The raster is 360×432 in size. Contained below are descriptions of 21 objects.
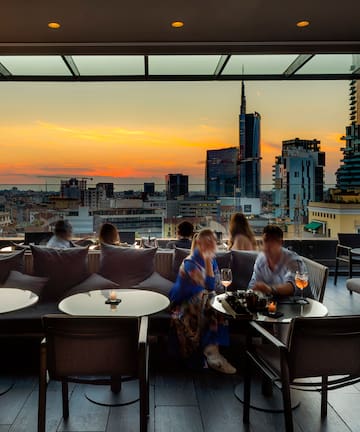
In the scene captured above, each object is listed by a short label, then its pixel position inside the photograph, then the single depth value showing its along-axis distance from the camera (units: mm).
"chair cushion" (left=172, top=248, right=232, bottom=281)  4234
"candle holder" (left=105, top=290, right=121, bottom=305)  2871
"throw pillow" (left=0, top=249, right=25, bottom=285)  4062
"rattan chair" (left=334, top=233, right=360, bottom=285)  6574
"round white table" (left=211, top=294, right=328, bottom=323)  2459
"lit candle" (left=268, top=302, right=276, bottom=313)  2562
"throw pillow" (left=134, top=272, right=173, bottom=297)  3885
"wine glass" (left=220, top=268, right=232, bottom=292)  3004
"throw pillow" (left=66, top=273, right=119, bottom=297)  3854
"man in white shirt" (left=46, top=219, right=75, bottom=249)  4844
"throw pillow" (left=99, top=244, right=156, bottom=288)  4137
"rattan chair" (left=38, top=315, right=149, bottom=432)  2021
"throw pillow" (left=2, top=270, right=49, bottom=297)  3852
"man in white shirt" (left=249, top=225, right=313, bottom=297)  3072
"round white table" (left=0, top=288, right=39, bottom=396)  2779
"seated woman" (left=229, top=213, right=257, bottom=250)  4715
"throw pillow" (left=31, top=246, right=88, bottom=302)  3979
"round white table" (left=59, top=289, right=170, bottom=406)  2691
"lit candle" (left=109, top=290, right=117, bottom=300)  2906
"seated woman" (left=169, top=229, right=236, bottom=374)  3145
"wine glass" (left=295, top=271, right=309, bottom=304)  2820
